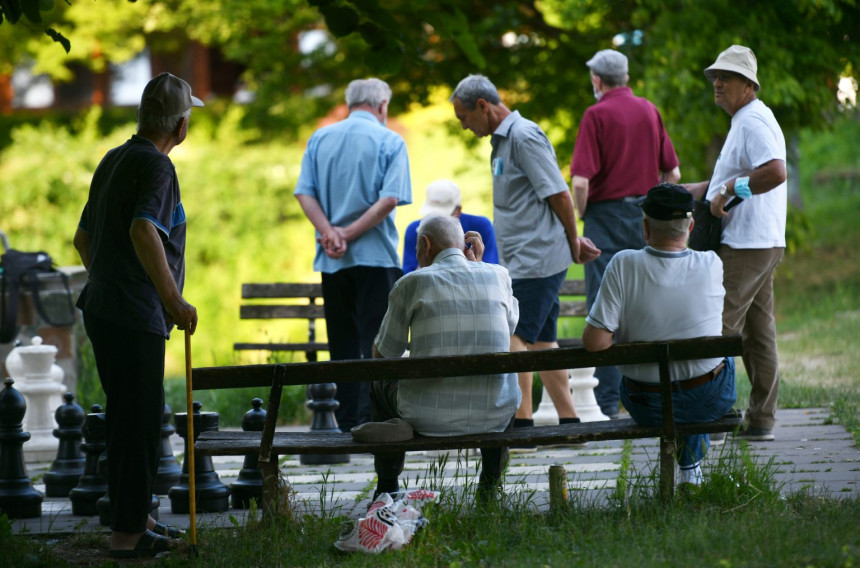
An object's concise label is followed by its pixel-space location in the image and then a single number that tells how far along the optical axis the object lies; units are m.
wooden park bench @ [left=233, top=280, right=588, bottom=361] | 19.80
